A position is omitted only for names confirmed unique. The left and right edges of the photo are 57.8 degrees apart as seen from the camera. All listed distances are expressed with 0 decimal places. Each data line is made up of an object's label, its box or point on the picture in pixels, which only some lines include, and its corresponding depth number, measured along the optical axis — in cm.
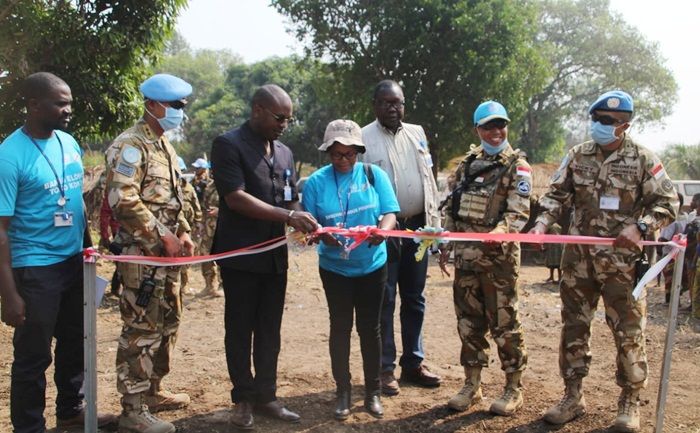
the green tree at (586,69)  3203
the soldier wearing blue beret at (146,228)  393
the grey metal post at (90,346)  367
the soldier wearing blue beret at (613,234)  429
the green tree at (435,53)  1745
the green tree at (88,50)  693
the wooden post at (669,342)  402
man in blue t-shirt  363
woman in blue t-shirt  434
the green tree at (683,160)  2612
